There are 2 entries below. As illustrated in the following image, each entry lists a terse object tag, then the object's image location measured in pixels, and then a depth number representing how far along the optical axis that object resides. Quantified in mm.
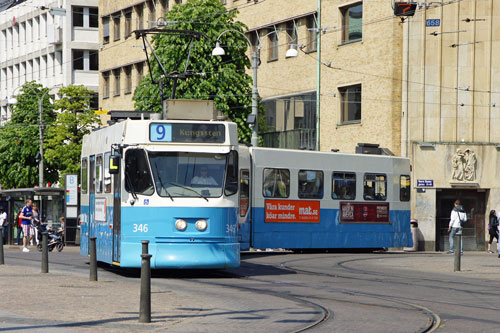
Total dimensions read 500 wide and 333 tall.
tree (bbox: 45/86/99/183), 57844
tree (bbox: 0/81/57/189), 64938
